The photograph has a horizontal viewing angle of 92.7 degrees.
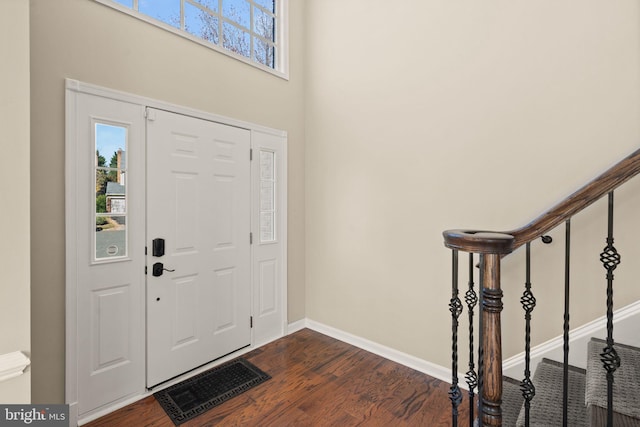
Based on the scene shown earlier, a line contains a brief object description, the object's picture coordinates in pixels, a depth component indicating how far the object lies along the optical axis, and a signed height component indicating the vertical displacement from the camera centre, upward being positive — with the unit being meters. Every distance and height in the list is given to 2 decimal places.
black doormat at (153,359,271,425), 2.15 -1.37
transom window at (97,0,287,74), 2.41 +1.73
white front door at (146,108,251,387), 2.37 -0.25
